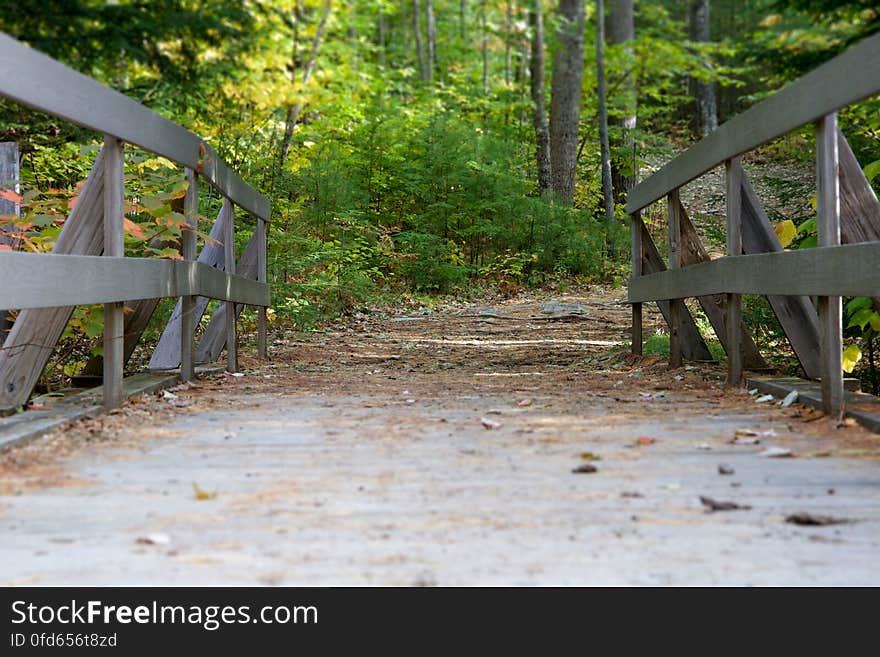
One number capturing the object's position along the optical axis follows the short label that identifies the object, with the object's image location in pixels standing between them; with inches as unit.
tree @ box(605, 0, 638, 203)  844.6
